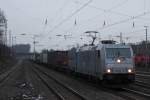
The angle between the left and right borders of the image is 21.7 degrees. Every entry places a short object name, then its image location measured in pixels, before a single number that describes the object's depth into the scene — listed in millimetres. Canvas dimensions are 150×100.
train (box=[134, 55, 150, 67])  67375
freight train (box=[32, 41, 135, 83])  23452
